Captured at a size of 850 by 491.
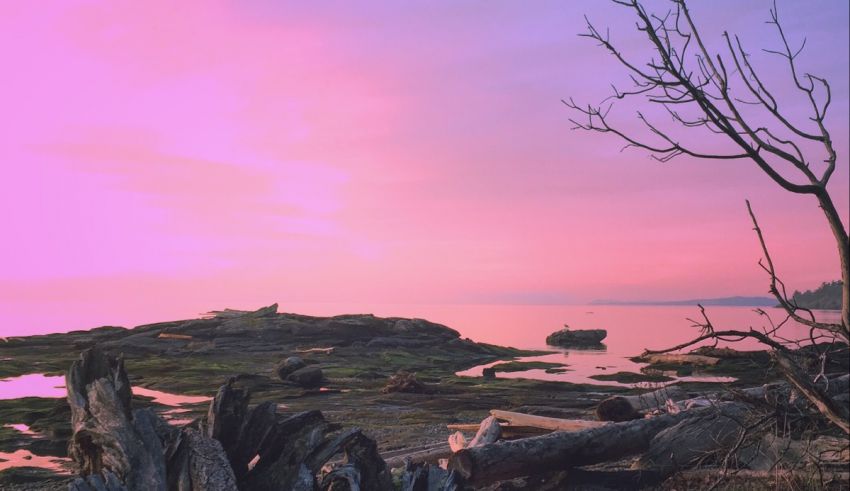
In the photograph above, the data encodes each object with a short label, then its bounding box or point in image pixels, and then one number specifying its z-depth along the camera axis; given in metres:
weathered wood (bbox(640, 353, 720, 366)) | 32.38
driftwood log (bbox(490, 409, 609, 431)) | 12.41
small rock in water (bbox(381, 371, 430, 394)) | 24.56
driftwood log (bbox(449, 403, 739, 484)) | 9.27
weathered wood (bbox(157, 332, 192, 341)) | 41.28
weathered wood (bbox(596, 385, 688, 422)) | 12.91
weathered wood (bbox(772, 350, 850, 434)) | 6.00
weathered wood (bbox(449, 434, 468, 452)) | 11.39
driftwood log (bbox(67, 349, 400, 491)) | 6.63
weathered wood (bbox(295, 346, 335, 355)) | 38.66
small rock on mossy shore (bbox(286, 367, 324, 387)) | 26.31
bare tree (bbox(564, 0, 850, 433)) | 5.64
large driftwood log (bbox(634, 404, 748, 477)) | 10.61
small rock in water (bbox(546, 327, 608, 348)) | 58.69
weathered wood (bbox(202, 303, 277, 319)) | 48.03
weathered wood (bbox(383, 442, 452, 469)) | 11.62
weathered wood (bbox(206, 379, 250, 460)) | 7.23
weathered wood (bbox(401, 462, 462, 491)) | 7.18
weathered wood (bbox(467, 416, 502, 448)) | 11.33
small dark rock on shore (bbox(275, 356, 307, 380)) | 27.81
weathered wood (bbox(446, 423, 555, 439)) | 13.58
